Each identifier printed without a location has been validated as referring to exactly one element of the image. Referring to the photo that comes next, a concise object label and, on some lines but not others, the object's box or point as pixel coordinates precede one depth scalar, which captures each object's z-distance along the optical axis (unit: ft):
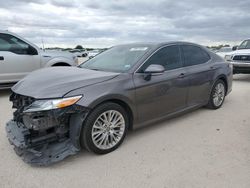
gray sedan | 8.99
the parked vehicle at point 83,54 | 124.75
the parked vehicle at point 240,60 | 27.48
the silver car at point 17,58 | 19.99
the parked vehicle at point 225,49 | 51.28
